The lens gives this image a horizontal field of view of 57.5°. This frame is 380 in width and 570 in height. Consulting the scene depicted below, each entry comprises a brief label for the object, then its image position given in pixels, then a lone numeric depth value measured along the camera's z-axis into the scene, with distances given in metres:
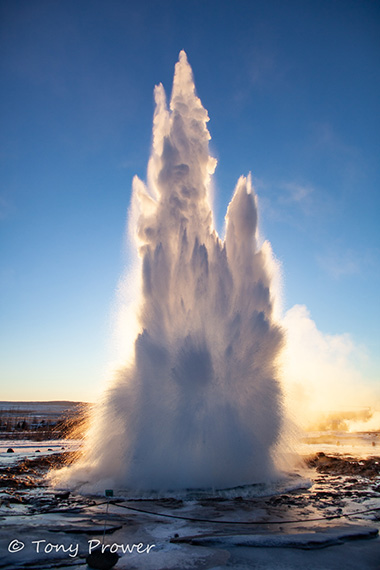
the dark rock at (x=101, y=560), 7.10
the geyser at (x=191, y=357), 16.41
